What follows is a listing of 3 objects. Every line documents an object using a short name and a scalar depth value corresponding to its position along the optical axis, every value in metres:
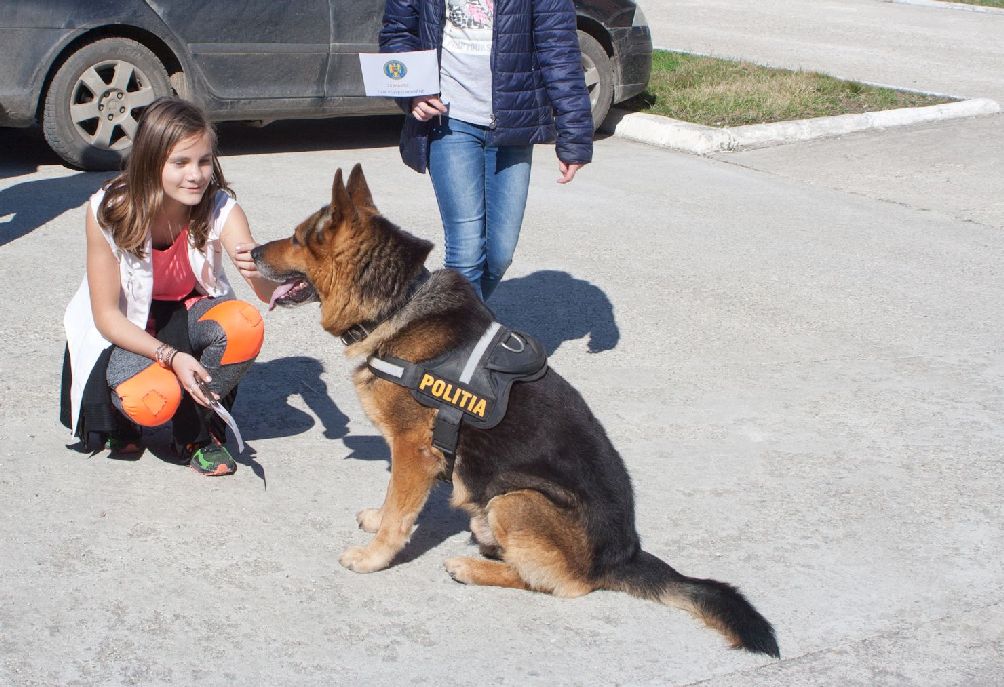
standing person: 4.61
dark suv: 7.79
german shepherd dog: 3.51
